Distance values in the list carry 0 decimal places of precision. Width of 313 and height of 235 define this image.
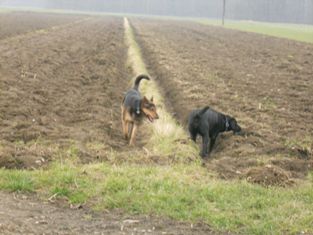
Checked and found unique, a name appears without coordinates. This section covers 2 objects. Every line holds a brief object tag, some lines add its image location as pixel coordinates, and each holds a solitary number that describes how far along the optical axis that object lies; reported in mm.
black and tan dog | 11422
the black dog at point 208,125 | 11023
